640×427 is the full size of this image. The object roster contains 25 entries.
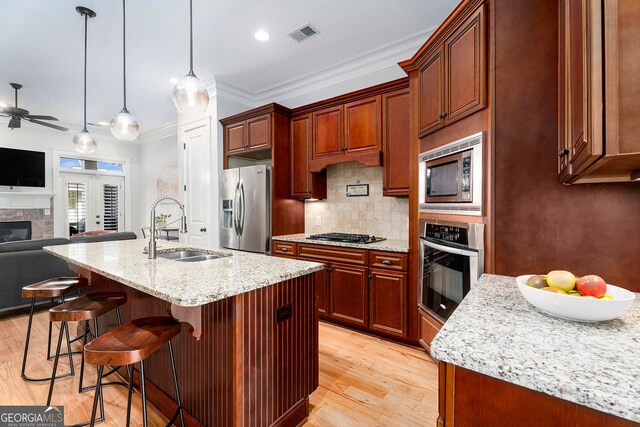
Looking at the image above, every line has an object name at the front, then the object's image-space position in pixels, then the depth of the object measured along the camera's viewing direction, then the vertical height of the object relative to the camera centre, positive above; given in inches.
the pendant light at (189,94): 78.4 +32.2
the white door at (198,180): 160.9 +18.8
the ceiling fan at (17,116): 157.1 +54.5
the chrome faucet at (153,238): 75.1 -6.4
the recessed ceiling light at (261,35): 115.7 +71.4
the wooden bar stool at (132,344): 45.3 -21.6
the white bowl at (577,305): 32.6 -10.9
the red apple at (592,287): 35.3 -9.1
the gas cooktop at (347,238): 116.0 -10.3
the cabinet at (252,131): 139.6 +41.5
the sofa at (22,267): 122.6 -23.5
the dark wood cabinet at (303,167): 138.6 +22.4
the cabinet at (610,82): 28.7 +13.1
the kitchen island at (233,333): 52.0 -24.0
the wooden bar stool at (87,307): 63.9 -21.4
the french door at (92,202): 252.2 +10.1
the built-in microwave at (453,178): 68.7 +9.3
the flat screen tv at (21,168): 217.5 +35.2
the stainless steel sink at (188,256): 88.9 -13.1
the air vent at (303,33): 113.3 +71.4
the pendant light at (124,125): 99.1 +30.2
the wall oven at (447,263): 68.2 -13.2
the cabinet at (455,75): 67.9 +36.4
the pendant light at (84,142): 128.6 +31.5
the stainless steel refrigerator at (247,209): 137.8 +2.1
